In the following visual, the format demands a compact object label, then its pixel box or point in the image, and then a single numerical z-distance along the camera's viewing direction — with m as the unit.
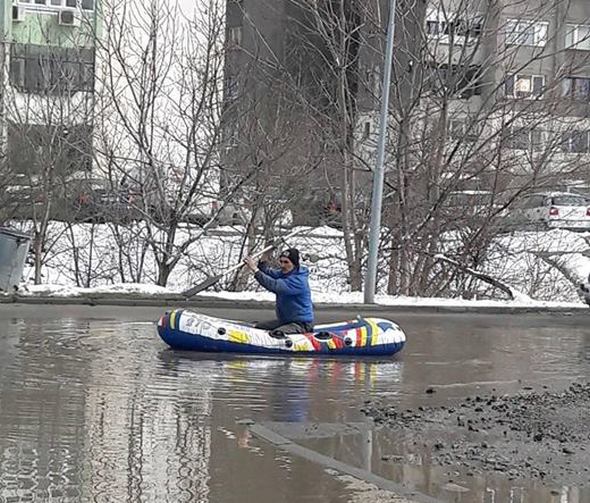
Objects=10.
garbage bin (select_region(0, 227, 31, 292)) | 20.08
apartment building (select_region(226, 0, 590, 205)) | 26.16
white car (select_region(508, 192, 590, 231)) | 27.33
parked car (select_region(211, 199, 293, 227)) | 25.48
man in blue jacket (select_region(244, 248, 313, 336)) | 13.87
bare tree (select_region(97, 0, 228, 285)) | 24.92
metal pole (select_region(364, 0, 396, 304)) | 21.03
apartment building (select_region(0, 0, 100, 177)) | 25.06
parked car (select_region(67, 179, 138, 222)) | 25.23
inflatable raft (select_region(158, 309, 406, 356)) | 13.74
